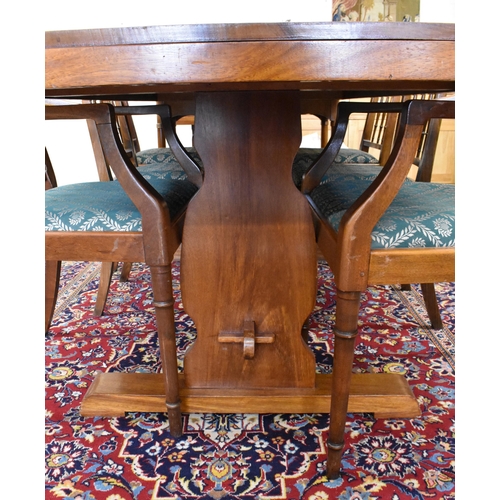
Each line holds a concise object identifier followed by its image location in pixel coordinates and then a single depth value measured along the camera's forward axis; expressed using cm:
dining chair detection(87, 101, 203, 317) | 113
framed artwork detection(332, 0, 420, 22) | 340
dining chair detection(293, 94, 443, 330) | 109
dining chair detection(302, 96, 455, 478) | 72
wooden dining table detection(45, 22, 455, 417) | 64
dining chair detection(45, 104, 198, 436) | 82
